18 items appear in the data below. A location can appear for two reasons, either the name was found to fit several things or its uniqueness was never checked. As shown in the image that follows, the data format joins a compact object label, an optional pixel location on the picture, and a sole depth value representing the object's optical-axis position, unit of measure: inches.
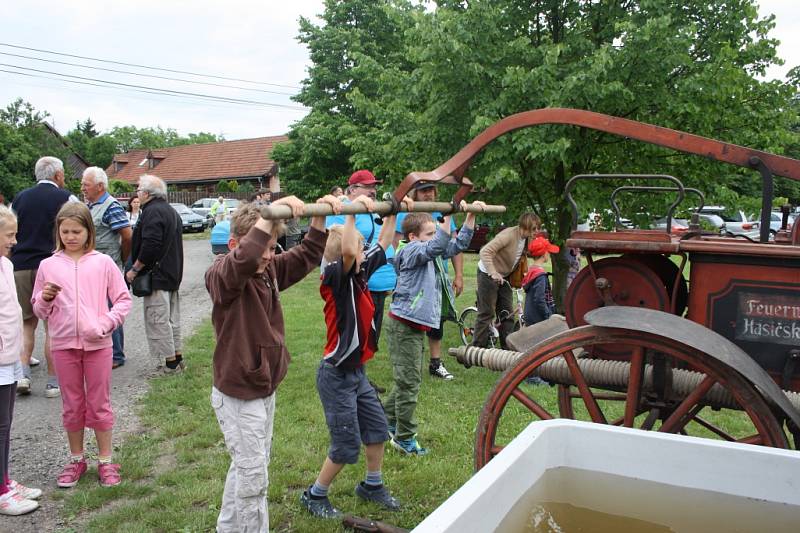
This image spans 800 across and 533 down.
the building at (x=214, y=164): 1822.1
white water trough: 64.8
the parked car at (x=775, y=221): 851.1
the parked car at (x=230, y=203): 1217.6
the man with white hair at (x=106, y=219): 239.6
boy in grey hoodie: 177.6
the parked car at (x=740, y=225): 737.3
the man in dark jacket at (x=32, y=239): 224.8
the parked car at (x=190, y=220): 1149.1
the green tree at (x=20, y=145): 1106.7
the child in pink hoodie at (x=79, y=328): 158.7
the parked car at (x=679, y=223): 616.1
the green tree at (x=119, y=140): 2588.6
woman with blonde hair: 273.0
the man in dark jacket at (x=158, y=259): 246.5
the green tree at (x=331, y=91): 761.6
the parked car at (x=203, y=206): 1278.3
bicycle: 292.2
